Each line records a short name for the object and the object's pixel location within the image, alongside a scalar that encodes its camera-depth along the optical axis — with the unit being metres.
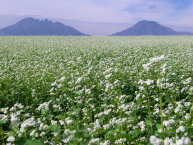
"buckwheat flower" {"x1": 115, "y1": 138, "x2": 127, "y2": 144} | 3.18
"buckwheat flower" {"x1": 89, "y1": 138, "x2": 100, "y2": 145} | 3.18
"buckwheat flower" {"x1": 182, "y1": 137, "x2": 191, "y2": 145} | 2.01
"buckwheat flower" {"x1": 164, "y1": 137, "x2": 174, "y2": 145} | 2.32
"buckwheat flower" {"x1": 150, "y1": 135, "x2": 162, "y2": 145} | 2.32
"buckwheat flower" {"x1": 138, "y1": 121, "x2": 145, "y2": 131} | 3.34
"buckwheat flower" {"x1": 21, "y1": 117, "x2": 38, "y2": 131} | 2.80
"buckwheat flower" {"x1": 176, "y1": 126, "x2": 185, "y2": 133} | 3.01
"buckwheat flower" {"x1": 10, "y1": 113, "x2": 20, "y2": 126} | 2.84
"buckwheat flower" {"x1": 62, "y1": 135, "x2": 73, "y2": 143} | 3.11
